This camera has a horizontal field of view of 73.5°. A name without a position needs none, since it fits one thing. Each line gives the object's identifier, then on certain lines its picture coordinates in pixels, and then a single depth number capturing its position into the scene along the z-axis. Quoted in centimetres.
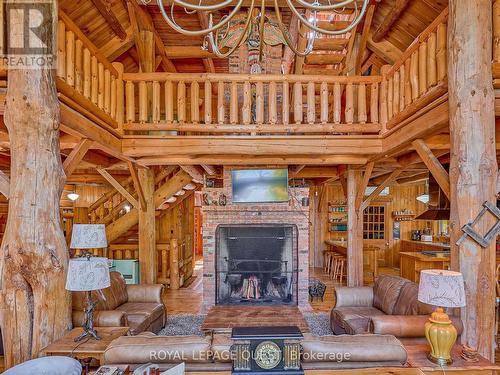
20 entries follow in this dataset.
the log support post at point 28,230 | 261
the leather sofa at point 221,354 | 212
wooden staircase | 652
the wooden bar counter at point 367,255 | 838
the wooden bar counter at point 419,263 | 626
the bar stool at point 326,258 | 888
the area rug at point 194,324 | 472
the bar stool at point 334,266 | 796
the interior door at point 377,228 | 971
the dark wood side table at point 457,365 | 225
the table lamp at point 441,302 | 223
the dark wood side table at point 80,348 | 252
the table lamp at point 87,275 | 253
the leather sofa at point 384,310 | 290
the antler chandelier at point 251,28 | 187
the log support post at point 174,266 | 704
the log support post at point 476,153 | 263
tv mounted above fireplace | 591
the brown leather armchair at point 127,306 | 331
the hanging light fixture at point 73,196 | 872
